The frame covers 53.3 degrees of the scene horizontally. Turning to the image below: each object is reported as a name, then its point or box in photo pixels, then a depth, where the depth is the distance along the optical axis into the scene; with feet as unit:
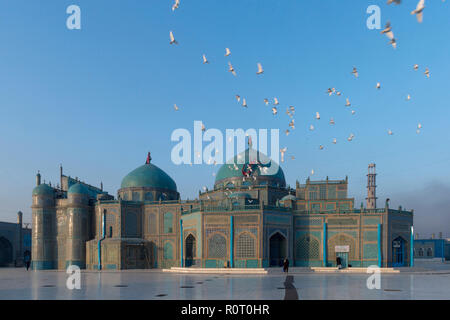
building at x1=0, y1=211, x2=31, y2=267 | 216.54
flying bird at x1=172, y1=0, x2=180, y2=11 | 57.29
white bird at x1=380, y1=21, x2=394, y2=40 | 54.70
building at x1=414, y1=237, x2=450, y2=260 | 305.53
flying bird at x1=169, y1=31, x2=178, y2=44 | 69.46
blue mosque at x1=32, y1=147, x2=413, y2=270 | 143.74
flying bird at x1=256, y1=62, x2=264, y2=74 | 80.35
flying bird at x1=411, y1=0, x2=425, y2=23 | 42.50
